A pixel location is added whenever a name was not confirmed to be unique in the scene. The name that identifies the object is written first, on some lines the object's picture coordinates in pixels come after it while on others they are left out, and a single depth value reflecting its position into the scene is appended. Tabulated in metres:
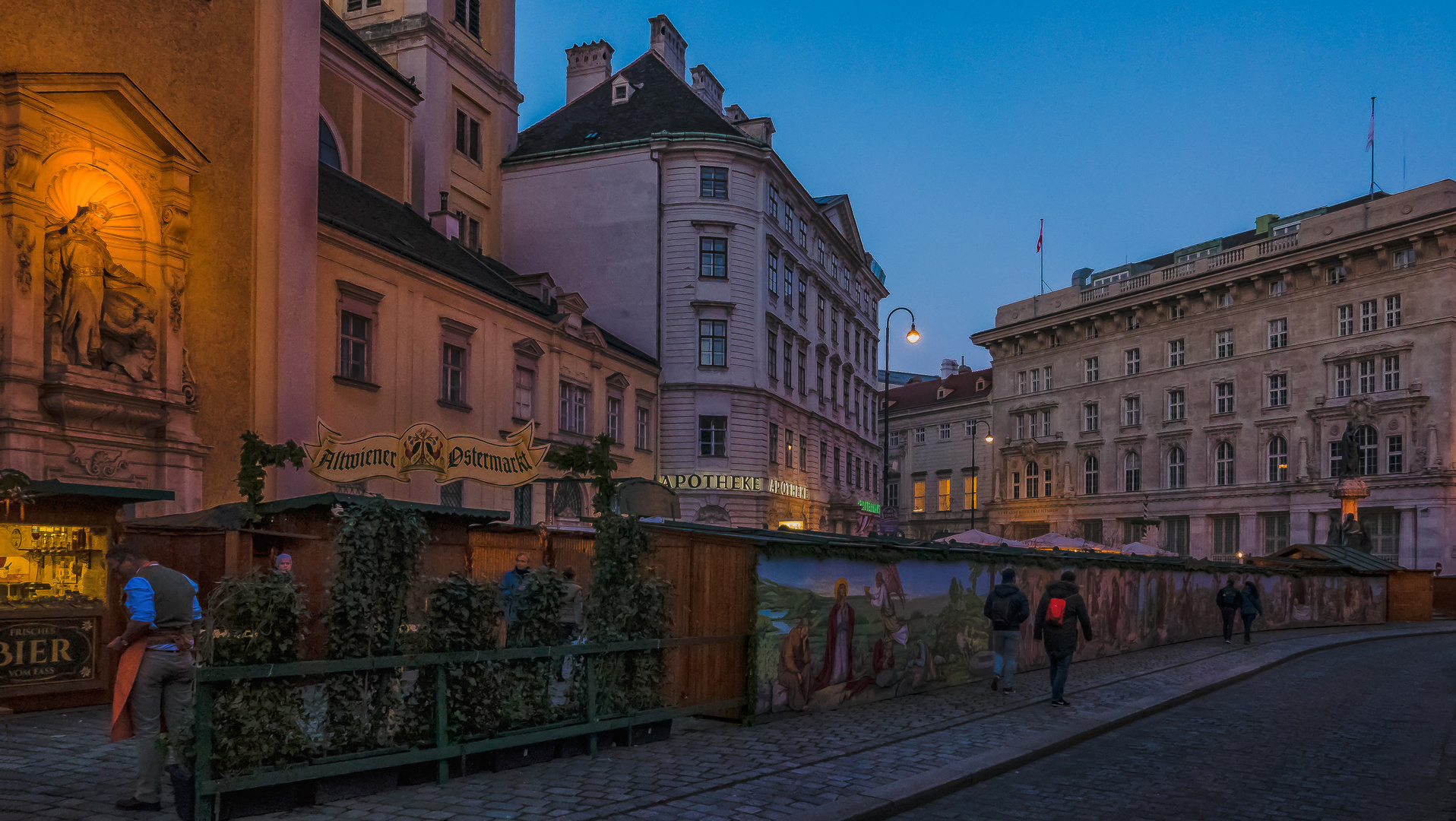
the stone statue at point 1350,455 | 47.00
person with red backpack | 15.00
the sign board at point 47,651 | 12.34
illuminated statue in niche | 17.59
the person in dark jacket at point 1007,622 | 15.90
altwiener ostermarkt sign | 17.22
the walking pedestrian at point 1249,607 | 29.64
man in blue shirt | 8.42
